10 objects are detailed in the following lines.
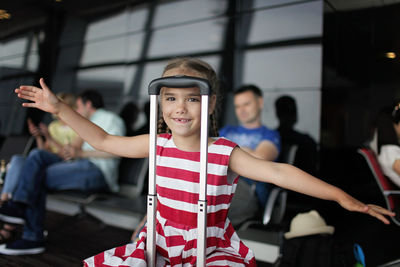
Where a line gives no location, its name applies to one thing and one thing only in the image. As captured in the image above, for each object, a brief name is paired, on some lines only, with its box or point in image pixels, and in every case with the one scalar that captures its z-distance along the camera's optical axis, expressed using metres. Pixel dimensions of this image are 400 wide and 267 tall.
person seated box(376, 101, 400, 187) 2.21
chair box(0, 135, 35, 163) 3.42
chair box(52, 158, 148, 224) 3.21
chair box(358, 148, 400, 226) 2.21
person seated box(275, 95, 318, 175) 3.51
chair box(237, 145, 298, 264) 2.54
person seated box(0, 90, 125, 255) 2.57
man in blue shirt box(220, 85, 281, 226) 2.58
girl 1.22
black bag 2.13
